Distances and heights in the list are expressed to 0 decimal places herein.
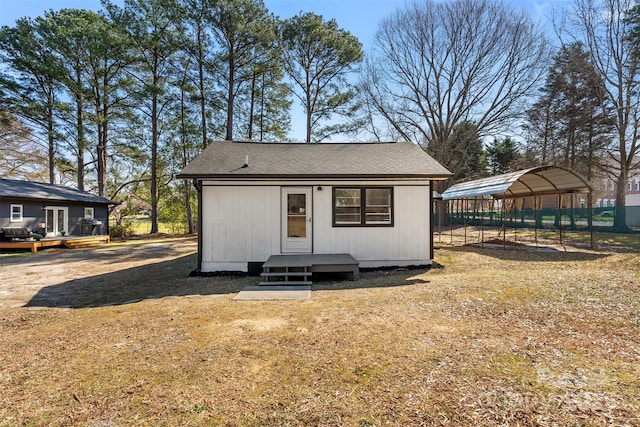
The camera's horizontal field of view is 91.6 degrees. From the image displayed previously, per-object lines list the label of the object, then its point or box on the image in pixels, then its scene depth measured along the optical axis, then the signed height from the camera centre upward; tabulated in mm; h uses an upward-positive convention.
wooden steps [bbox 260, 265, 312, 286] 6539 -1321
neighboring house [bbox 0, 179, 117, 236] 13953 +235
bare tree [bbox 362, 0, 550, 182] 18656 +9629
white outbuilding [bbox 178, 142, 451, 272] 7582 +38
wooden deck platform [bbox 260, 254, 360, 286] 6578 -1206
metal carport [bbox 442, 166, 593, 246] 10188 +1065
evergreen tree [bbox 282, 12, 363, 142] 19719 +9845
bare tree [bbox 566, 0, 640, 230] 16859 +8543
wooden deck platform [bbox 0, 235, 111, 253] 13070 -1320
